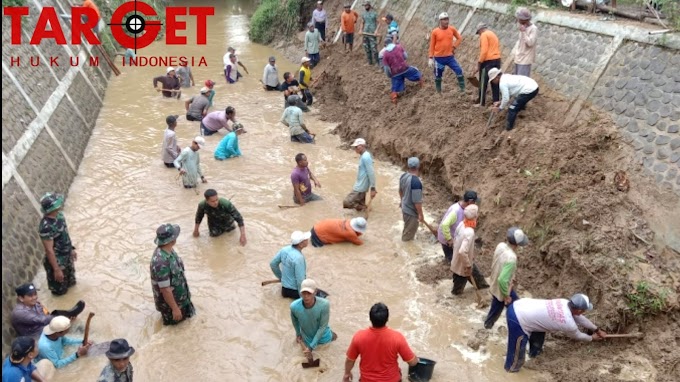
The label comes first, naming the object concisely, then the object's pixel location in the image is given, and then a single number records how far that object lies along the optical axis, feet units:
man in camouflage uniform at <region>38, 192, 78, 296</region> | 22.22
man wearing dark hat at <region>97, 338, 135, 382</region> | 15.43
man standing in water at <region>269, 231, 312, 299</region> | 22.25
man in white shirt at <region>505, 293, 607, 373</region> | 18.71
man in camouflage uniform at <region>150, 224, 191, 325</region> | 20.40
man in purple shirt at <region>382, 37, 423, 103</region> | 39.52
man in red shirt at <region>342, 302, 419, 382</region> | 16.25
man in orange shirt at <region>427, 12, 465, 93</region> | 36.45
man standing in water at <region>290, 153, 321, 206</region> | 31.60
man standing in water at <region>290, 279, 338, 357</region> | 18.79
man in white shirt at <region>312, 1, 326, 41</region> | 59.21
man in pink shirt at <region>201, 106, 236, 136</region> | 43.50
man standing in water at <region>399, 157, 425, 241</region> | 26.91
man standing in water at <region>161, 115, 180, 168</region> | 36.01
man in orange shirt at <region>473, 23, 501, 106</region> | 33.24
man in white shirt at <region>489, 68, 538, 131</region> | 29.27
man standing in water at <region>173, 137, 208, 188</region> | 33.32
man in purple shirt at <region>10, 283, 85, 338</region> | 19.90
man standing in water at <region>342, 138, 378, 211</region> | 30.58
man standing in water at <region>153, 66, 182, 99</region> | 52.37
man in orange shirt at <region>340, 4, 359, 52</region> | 53.11
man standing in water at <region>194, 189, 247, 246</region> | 27.78
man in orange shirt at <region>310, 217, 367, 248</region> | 28.22
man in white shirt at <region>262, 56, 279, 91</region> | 54.29
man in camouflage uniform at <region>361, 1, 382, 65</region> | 49.98
